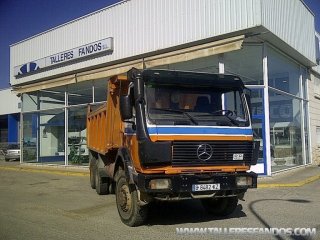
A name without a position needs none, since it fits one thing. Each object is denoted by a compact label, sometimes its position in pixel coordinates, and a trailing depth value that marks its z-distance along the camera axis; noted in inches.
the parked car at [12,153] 839.2
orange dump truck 186.8
